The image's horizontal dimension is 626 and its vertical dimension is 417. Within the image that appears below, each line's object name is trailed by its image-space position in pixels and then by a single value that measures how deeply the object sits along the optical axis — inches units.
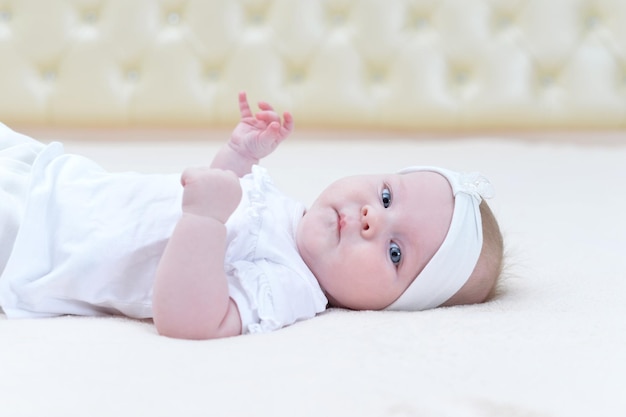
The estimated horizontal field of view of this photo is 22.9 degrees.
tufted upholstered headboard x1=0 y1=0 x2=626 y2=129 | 65.1
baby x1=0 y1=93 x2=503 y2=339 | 42.0
